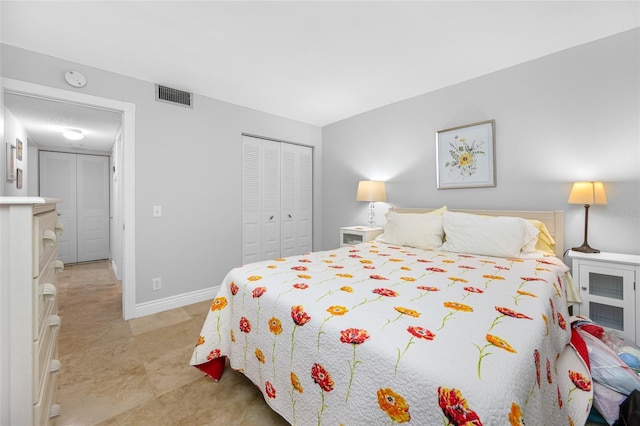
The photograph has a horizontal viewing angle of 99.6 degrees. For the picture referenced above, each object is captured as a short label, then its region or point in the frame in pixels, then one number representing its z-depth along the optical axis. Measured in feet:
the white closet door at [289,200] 13.15
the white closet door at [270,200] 12.39
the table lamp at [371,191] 11.08
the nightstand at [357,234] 10.94
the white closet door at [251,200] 11.69
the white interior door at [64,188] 15.76
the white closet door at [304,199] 13.80
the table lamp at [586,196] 6.56
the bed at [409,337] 2.48
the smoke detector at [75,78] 7.57
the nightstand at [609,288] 5.90
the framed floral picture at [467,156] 8.82
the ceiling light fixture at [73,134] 12.82
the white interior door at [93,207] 16.87
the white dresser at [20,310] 2.53
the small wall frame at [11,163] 8.94
